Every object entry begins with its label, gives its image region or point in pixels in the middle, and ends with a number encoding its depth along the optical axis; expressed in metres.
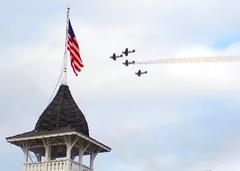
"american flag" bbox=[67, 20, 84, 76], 70.19
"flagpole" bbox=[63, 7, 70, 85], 71.51
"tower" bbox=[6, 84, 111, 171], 65.69
